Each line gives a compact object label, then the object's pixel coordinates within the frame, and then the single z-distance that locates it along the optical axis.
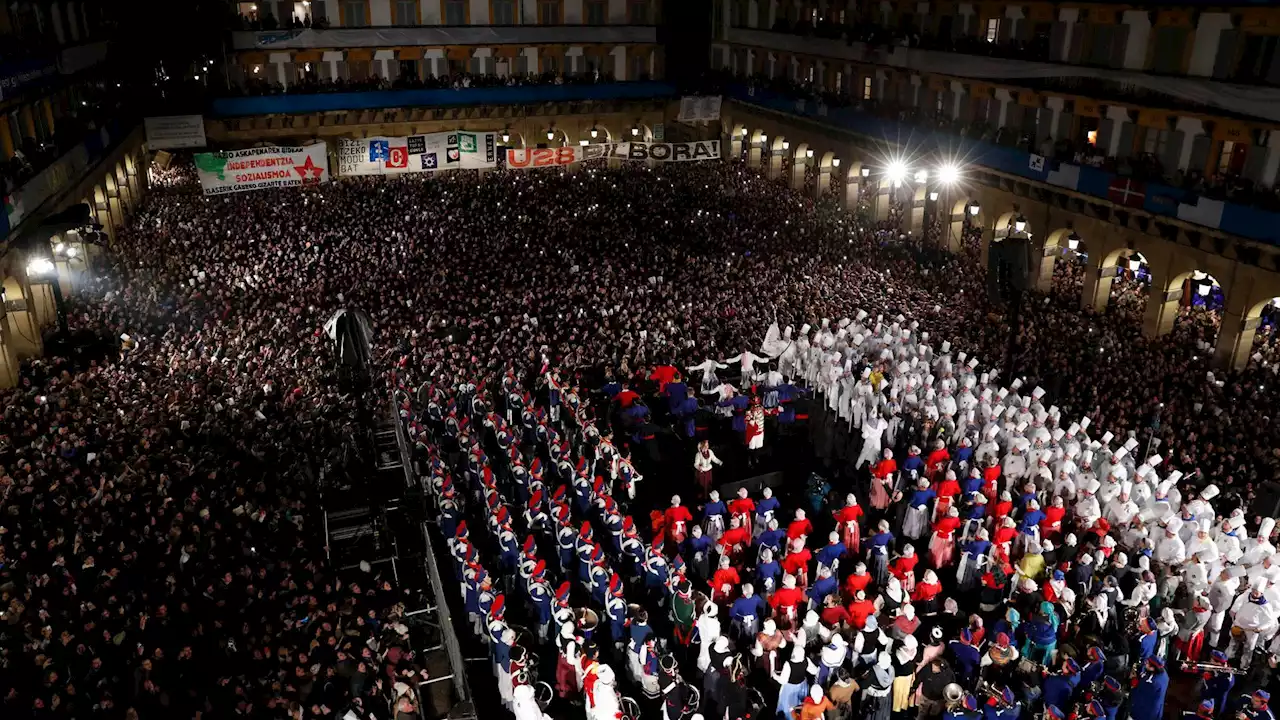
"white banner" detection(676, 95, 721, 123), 41.78
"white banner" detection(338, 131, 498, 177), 32.53
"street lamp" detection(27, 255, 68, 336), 21.05
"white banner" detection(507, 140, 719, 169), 33.84
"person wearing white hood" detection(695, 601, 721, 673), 12.27
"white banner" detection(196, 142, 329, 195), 29.38
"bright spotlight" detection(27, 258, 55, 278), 21.12
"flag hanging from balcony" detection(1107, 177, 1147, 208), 23.91
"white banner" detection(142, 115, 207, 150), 34.22
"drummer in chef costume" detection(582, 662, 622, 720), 11.15
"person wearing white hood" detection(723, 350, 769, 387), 20.06
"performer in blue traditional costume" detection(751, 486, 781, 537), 14.73
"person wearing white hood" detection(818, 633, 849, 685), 11.63
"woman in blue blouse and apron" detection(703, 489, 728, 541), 15.02
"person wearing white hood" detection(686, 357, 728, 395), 19.91
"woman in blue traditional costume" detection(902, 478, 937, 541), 15.45
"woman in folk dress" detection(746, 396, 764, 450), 18.28
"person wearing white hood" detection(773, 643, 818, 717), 11.61
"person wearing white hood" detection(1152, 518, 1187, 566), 13.73
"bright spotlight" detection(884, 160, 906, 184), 32.31
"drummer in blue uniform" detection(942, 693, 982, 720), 10.71
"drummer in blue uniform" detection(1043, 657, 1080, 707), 11.27
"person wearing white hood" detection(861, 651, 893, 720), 11.45
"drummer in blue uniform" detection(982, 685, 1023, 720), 10.84
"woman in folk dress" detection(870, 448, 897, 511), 16.30
